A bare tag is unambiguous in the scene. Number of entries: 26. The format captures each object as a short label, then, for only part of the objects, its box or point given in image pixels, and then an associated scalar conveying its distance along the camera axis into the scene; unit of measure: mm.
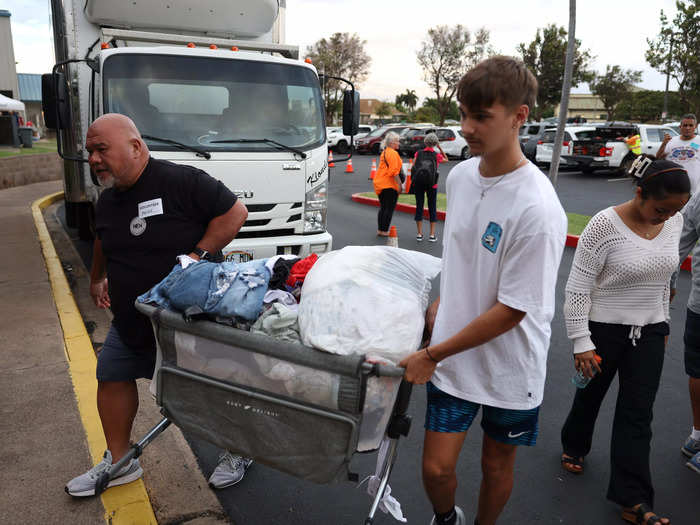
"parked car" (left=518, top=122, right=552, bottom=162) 21312
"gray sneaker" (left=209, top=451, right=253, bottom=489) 2816
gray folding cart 1666
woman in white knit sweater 2545
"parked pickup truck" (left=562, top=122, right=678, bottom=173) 19219
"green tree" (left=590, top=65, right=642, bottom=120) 51906
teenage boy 1711
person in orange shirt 9141
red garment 2105
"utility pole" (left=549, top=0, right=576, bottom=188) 10586
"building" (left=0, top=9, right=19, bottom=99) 34647
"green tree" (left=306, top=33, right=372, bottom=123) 48000
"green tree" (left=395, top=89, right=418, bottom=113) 92750
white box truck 4965
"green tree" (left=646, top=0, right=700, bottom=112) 28500
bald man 2486
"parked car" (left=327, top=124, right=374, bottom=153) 30234
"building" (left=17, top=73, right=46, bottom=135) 44562
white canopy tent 17547
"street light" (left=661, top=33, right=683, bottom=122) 29694
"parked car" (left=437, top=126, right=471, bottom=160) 25561
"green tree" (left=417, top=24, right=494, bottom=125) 46688
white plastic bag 1662
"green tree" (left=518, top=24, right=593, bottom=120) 40094
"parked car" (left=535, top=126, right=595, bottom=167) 19797
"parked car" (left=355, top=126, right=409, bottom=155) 28959
